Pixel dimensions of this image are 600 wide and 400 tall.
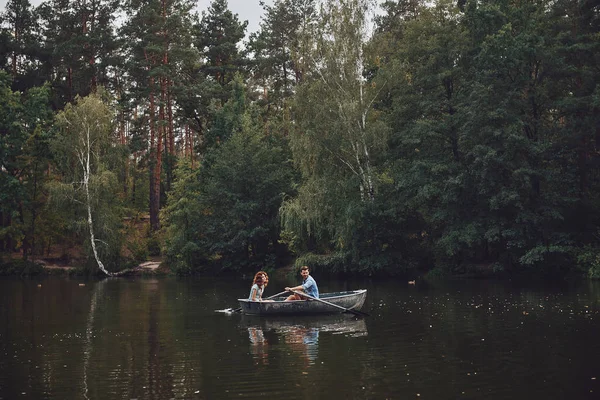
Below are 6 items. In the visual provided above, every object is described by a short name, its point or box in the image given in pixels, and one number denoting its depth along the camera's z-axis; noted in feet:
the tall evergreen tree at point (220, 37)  197.88
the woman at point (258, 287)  74.42
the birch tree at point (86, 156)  154.92
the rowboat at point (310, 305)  71.46
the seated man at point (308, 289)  73.46
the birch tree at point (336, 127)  128.77
